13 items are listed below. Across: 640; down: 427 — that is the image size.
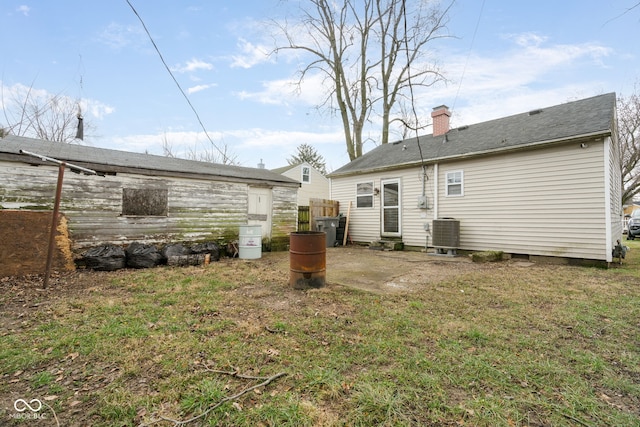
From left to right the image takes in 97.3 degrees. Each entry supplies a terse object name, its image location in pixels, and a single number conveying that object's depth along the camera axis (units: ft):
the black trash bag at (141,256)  19.81
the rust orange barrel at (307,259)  14.26
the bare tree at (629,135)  53.47
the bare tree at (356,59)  49.21
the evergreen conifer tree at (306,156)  100.58
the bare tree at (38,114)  37.55
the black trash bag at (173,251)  21.12
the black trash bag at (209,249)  22.81
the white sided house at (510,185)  20.68
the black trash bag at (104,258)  18.62
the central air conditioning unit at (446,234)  26.18
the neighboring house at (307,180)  66.59
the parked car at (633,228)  52.80
